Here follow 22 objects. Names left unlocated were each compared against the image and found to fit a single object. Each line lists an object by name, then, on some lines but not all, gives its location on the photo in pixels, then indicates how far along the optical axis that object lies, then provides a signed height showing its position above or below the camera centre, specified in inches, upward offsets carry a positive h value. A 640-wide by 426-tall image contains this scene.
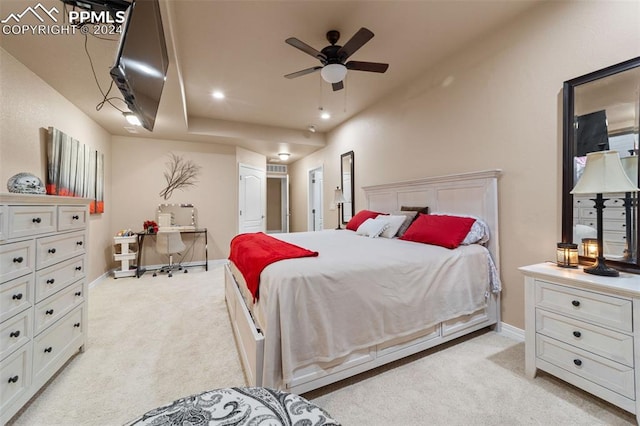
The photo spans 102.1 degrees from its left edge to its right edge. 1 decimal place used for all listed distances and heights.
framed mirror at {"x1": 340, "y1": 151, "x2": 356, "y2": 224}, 186.1 +23.6
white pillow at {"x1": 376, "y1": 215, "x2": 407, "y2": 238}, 117.4 -4.7
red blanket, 65.7 -11.1
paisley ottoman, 30.7 -24.7
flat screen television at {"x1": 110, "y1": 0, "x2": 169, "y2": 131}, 50.1 +36.7
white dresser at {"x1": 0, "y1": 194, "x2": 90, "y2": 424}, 52.4 -18.3
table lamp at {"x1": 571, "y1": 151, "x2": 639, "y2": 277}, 58.2 +8.1
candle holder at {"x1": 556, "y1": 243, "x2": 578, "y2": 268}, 69.8 -10.9
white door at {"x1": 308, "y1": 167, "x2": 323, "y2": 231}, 256.2 +14.6
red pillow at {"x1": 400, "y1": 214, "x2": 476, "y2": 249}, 90.8 -5.4
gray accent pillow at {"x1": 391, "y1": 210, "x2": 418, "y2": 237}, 117.6 -3.4
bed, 56.2 -23.3
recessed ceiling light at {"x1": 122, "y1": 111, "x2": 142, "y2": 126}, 129.8 +50.0
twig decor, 193.3 +31.5
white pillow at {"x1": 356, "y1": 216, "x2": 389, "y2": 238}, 120.3 -5.5
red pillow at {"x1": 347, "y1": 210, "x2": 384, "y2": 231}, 144.3 -1.4
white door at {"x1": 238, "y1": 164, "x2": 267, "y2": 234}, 223.1 +14.1
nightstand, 53.2 -26.3
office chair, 167.6 -18.0
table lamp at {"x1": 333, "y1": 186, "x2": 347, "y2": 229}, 177.6 +12.2
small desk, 171.8 -26.5
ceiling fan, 84.7 +55.5
